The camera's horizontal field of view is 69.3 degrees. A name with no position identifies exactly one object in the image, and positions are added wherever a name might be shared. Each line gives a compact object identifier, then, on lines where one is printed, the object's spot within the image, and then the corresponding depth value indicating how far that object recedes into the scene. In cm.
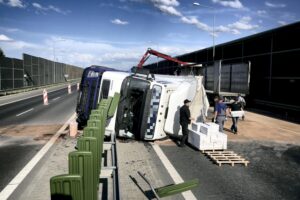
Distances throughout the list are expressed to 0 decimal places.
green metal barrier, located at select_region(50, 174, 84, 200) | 218
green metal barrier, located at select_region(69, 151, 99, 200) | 270
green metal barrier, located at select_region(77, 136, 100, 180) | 344
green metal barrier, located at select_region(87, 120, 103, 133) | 446
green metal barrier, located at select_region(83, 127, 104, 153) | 399
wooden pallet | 672
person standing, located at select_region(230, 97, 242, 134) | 1016
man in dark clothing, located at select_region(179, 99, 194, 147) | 821
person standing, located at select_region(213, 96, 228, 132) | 922
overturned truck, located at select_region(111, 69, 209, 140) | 827
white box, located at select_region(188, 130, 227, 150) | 772
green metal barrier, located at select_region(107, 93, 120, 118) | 786
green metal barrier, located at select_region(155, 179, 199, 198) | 464
